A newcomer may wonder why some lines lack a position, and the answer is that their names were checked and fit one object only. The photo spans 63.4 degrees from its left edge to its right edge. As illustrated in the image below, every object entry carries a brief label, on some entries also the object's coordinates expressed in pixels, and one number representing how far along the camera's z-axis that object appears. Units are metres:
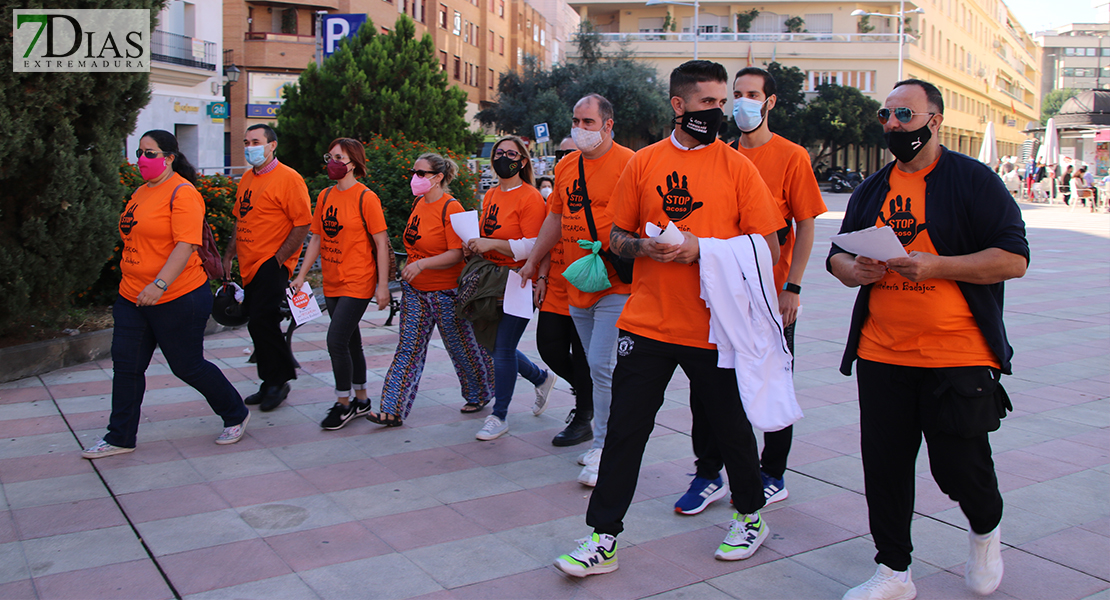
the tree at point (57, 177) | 6.82
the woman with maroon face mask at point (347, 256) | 5.70
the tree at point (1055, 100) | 133.12
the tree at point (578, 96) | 49.53
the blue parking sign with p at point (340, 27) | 19.94
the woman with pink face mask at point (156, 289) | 4.97
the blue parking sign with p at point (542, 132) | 27.80
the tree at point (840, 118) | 52.66
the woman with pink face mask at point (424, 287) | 5.71
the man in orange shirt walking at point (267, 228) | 5.91
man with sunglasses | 3.13
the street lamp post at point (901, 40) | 53.61
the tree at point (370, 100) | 19.16
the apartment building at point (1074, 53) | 148.50
